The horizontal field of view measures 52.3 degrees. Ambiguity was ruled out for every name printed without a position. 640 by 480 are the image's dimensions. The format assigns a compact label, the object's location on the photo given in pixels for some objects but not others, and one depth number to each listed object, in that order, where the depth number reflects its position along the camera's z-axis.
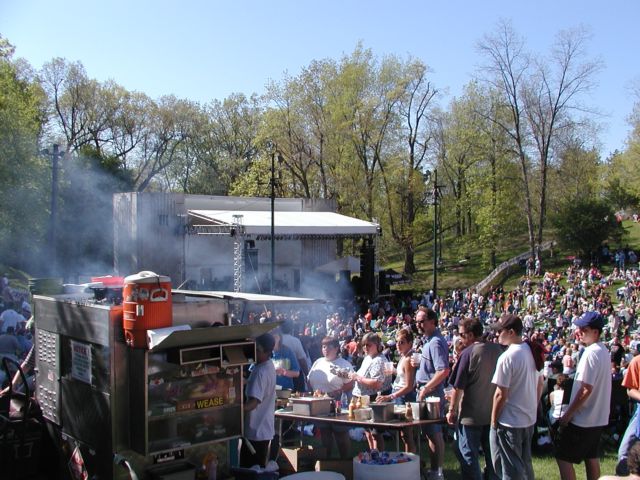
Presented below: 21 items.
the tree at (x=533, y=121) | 38.03
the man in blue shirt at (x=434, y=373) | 5.63
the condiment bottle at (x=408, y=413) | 5.43
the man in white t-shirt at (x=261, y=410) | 4.94
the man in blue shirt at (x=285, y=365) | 6.74
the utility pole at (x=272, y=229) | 22.09
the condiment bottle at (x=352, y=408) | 5.52
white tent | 30.59
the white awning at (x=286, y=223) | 24.91
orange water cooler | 3.77
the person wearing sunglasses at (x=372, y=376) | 6.17
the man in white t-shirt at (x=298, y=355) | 7.00
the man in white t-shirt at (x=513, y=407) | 4.64
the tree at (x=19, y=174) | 23.28
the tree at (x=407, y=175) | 38.94
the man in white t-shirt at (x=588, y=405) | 4.75
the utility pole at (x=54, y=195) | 18.81
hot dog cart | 3.91
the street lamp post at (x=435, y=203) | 25.18
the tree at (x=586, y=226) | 33.62
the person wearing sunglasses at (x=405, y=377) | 5.79
